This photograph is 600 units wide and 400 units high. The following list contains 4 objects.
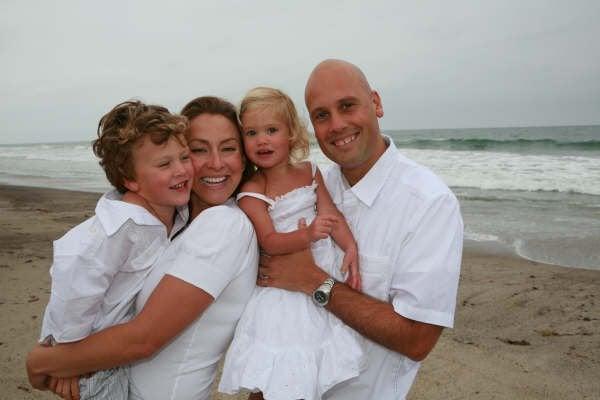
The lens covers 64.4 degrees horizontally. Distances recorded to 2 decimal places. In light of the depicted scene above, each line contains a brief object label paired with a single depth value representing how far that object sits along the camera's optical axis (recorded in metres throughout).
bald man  2.07
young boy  1.87
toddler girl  2.09
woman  1.87
